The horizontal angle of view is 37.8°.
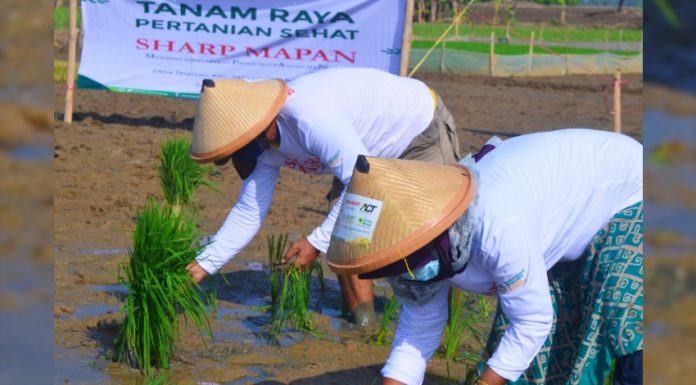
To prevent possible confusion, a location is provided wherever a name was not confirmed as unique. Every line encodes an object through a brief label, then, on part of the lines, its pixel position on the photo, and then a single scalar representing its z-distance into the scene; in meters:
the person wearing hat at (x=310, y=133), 3.99
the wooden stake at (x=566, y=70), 20.44
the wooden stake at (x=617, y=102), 10.08
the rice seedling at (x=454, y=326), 4.38
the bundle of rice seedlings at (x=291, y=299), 4.53
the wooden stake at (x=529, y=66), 19.92
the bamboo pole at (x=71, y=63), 10.44
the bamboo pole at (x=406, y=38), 9.45
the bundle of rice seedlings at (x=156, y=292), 3.98
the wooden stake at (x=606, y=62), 21.44
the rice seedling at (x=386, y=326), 4.54
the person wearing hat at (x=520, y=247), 2.51
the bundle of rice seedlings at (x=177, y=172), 6.55
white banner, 9.81
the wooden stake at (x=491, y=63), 19.42
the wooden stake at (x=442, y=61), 19.66
